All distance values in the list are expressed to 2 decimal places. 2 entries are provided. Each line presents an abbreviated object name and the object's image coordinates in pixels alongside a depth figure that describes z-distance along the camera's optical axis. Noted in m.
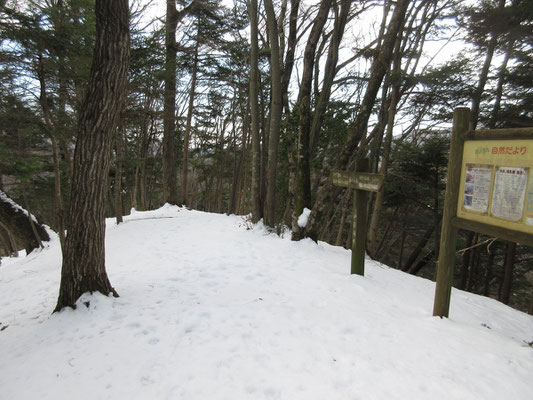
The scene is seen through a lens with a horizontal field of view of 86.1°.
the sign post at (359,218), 4.54
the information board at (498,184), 2.30
